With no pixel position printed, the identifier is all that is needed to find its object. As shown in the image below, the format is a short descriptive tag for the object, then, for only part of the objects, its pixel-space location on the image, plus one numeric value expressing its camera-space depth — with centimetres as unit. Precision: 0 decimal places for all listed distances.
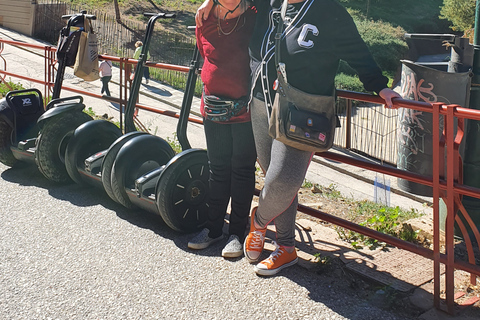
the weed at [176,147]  753
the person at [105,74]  1555
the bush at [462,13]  2954
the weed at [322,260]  356
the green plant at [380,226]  395
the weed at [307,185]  608
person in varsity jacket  302
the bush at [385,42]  3112
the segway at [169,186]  391
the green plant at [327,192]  574
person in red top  355
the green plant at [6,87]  973
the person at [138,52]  1780
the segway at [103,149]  436
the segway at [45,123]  494
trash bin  358
